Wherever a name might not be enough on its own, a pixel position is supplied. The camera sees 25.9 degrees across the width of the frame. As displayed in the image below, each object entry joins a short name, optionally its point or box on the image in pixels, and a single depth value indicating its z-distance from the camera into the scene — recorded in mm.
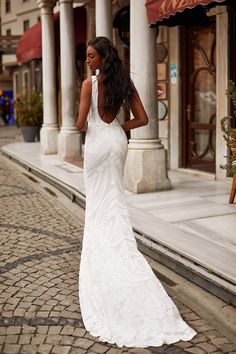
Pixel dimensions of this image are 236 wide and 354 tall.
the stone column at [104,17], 9258
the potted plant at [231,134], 5406
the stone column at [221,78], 8383
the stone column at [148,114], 7527
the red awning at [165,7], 6031
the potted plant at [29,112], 16891
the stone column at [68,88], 11789
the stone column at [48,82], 13234
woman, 3189
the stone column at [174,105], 9892
